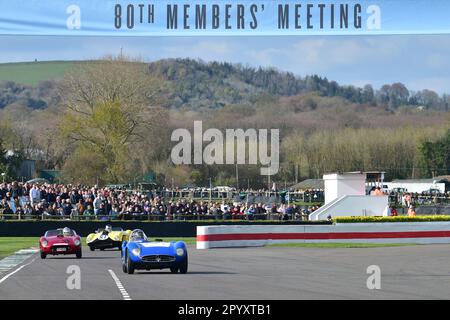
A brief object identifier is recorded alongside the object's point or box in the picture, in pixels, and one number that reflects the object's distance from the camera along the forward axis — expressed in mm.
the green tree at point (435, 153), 91250
